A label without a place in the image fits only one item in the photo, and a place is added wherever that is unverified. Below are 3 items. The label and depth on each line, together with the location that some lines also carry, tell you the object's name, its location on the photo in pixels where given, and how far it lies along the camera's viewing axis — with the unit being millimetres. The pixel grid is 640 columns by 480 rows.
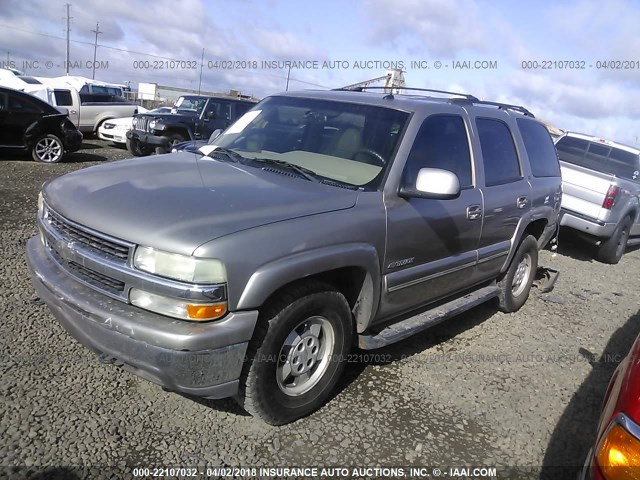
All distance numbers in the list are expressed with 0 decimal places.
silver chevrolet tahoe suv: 2373
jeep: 11898
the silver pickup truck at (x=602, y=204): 7348
